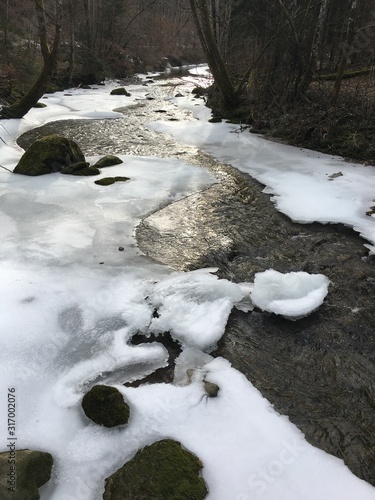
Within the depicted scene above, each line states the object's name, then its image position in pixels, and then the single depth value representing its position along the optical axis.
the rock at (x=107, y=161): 8.63
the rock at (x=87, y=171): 8.01
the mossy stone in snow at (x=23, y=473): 2.27
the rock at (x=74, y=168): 8.03
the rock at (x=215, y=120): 13.61
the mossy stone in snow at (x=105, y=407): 2.78
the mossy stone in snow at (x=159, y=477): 2.33
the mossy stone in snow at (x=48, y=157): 7.95
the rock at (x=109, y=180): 7.50
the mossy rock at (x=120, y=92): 20.52
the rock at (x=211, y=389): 3.08
